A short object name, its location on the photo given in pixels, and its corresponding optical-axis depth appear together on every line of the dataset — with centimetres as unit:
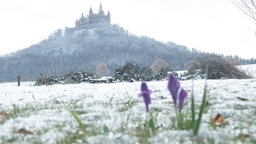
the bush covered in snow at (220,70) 1919
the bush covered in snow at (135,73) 2255
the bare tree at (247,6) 1218
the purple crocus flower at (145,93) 258
